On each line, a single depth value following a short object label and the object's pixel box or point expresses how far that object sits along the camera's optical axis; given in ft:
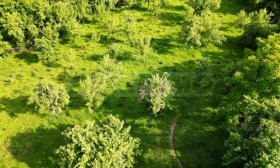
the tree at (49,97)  202.28
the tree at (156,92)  203.41
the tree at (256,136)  138.92
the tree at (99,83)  203.34
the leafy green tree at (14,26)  245.86
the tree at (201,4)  281.13
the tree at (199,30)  256.32
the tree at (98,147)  161.07
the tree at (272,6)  284.41
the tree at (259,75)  181.88
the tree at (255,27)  252.62
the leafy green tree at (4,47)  246.19
